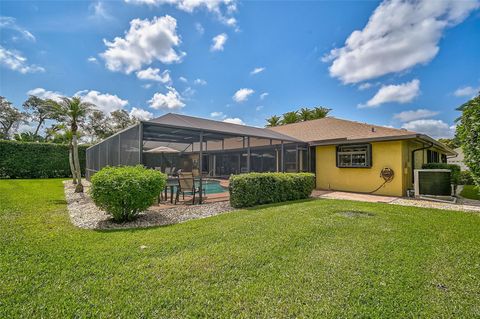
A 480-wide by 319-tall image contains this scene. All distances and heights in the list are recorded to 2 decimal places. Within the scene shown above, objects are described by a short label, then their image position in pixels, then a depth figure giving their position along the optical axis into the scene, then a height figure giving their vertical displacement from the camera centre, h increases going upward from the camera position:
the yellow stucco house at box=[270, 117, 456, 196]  10.52 +0.41
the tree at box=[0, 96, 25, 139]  30.80 +6.87
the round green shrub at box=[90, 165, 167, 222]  5.43 -0.63
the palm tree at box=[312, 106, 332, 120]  31.72 +7.46
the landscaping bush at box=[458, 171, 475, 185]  17.78 -1.18
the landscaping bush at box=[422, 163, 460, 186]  11.93 -0.17
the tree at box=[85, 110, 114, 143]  36.38 +6.35
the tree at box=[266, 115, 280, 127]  36.50 +7.22
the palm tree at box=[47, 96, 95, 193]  11.02 +2.74
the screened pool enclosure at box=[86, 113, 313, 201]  8.77 +0.92
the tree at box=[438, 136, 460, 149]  34.95 +3.81
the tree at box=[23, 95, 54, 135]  33.34 +8.49
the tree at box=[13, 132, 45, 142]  23.21 +3.23
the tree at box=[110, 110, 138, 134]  37.81 +7.92
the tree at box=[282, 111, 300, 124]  33.78 +7.17
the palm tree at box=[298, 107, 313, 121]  32.78 +7.48
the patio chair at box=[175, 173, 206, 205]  7.93 -0.68
